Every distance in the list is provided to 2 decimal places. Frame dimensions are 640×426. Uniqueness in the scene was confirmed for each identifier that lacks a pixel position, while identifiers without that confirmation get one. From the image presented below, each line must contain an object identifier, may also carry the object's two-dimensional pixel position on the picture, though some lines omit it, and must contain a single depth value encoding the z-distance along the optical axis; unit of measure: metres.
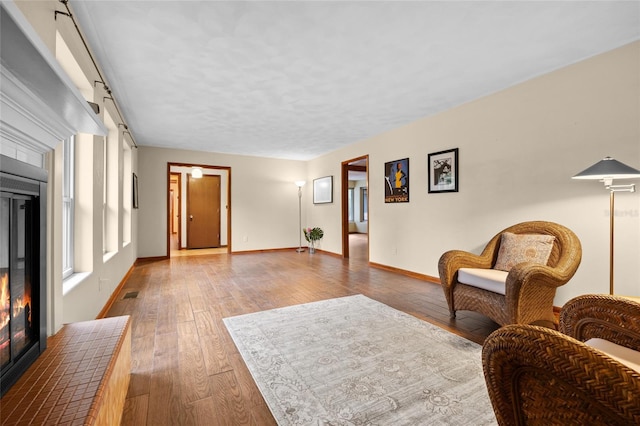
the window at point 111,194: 3.35
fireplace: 1.00
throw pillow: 2.43
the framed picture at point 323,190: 6.45
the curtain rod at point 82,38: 1.65
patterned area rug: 1.39
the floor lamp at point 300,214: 7.41
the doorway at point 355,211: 6.06
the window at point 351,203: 12.46
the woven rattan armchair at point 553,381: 0.57
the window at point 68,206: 2.19
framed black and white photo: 3.68
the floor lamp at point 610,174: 2.00
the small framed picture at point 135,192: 4.89
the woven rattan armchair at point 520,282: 2.05
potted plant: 6.68
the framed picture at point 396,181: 4.41
